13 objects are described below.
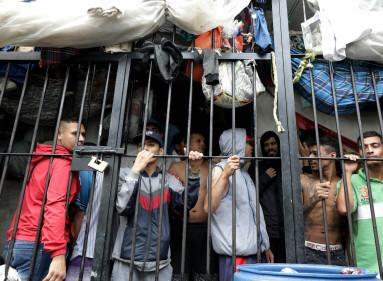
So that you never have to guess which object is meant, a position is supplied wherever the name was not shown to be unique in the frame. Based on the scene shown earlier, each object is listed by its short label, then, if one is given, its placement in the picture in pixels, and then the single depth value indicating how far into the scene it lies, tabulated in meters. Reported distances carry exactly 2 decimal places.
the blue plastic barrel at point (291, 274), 1.19
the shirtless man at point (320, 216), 2.59
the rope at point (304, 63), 2.64
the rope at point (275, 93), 2.32
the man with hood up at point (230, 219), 2.38
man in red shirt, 2.12
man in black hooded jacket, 2.82
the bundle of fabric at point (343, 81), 2.70
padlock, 2.25
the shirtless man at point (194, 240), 2.67
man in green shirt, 2.30
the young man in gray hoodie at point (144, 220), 2.27
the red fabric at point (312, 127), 3.40
